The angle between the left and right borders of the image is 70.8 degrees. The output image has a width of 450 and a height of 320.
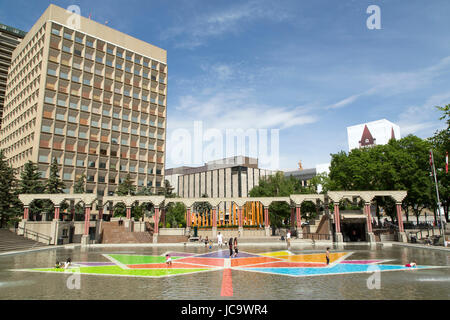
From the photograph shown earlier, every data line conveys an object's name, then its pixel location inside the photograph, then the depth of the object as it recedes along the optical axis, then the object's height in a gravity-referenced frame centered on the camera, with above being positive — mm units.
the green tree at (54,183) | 50862 +5299
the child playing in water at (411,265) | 18348 -2864
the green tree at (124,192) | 58753 +4725
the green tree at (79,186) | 58372 +5626
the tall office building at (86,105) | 65875 +25304
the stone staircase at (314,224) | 48403 -1257
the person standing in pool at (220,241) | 34069 -2672
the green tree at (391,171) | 46000 +6796
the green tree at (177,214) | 71812 +471
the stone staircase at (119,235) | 42281 -2563
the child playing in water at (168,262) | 19644 -2828
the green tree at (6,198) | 45438 +2748
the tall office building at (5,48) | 85000 +45580
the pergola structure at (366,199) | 39000 +2114
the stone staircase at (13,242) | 31939 -2796
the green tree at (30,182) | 47812 +5167
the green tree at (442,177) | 45188 +5509
